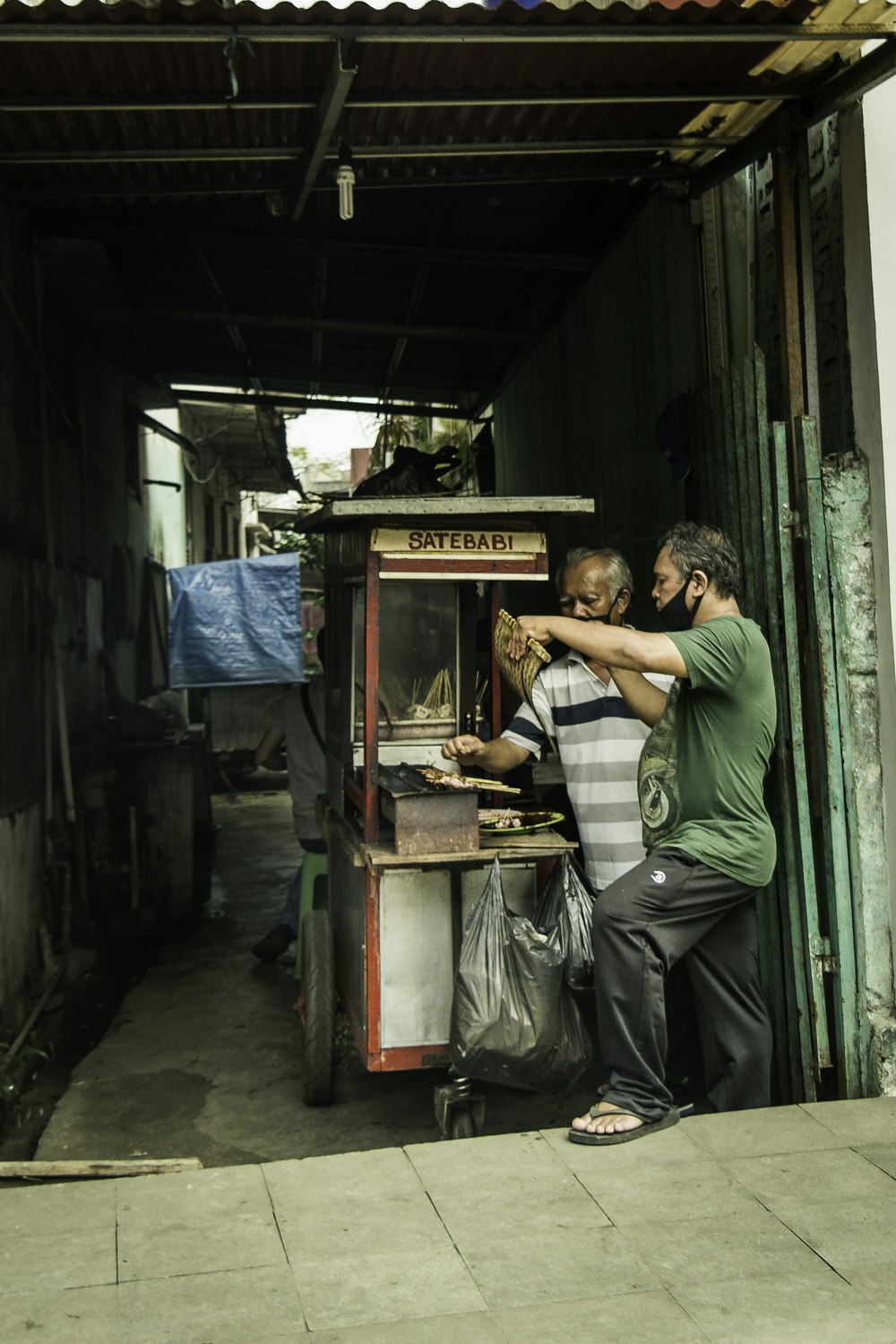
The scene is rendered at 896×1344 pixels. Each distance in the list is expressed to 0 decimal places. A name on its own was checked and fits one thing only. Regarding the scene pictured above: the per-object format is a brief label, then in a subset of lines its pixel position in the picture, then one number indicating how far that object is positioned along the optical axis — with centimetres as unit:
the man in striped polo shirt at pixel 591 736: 448
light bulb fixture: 455
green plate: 464
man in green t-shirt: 379
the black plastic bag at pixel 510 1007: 415
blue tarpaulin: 1249
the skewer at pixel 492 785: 477
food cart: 438
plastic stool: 648
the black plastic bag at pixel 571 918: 431
